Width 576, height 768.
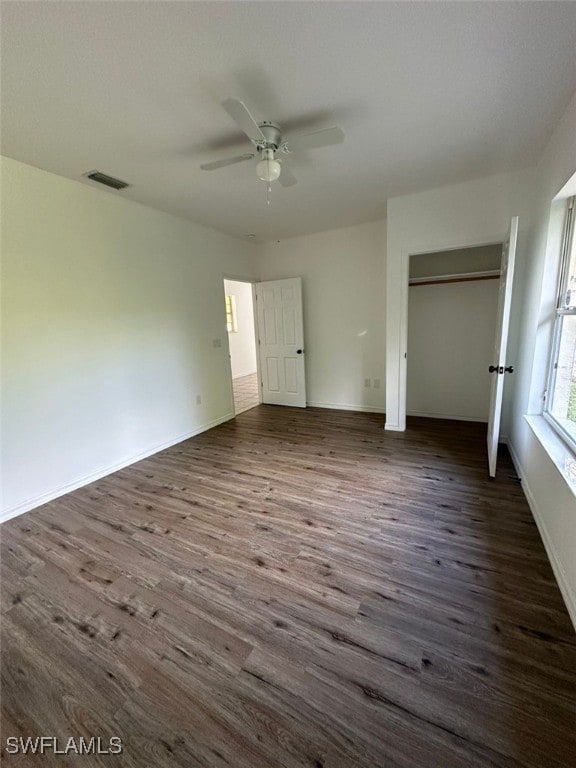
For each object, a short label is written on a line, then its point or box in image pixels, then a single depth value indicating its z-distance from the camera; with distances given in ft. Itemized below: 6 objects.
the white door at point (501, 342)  8.09
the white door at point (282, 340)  16.38
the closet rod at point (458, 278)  12.28
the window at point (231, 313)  24.76
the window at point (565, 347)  6.90
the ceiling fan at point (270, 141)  5.37
